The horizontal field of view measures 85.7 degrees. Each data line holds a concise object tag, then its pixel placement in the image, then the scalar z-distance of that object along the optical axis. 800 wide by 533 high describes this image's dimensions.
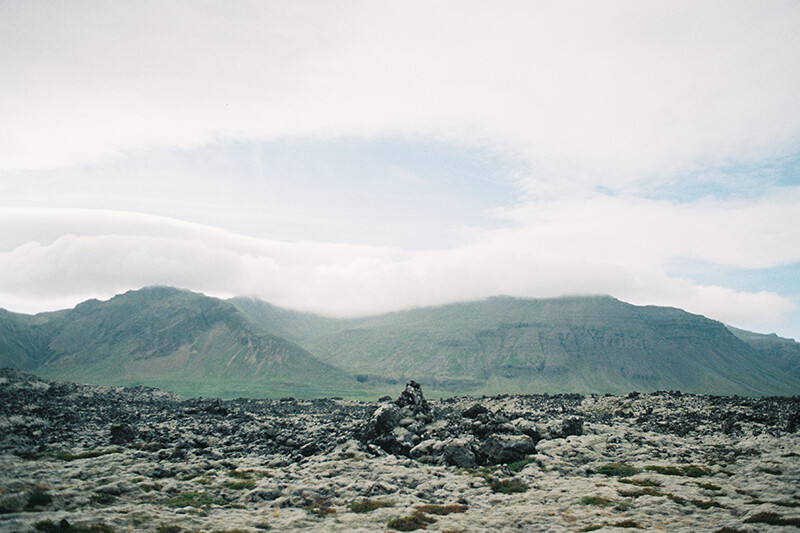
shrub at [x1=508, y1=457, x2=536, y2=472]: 36.64
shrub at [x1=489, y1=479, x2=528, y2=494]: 30.97
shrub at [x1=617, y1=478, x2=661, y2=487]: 30.65
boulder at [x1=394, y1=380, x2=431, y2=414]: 53.58
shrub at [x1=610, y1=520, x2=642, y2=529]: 22.81
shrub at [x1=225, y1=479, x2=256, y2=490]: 30.54
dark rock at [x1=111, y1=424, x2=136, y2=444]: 42.87
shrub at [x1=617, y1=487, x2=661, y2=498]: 28.17
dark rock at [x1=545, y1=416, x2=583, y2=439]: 44.47
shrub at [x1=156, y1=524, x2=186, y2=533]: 21.38
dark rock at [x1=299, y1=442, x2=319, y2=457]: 42.09
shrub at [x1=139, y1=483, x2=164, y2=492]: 28.26
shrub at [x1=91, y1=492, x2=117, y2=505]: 24.55
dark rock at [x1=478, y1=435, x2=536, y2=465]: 38.66
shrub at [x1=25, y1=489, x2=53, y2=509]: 22.11
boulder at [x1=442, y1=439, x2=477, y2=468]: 38.16
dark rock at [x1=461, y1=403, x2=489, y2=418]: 55.63
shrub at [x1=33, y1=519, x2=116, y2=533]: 18.62
